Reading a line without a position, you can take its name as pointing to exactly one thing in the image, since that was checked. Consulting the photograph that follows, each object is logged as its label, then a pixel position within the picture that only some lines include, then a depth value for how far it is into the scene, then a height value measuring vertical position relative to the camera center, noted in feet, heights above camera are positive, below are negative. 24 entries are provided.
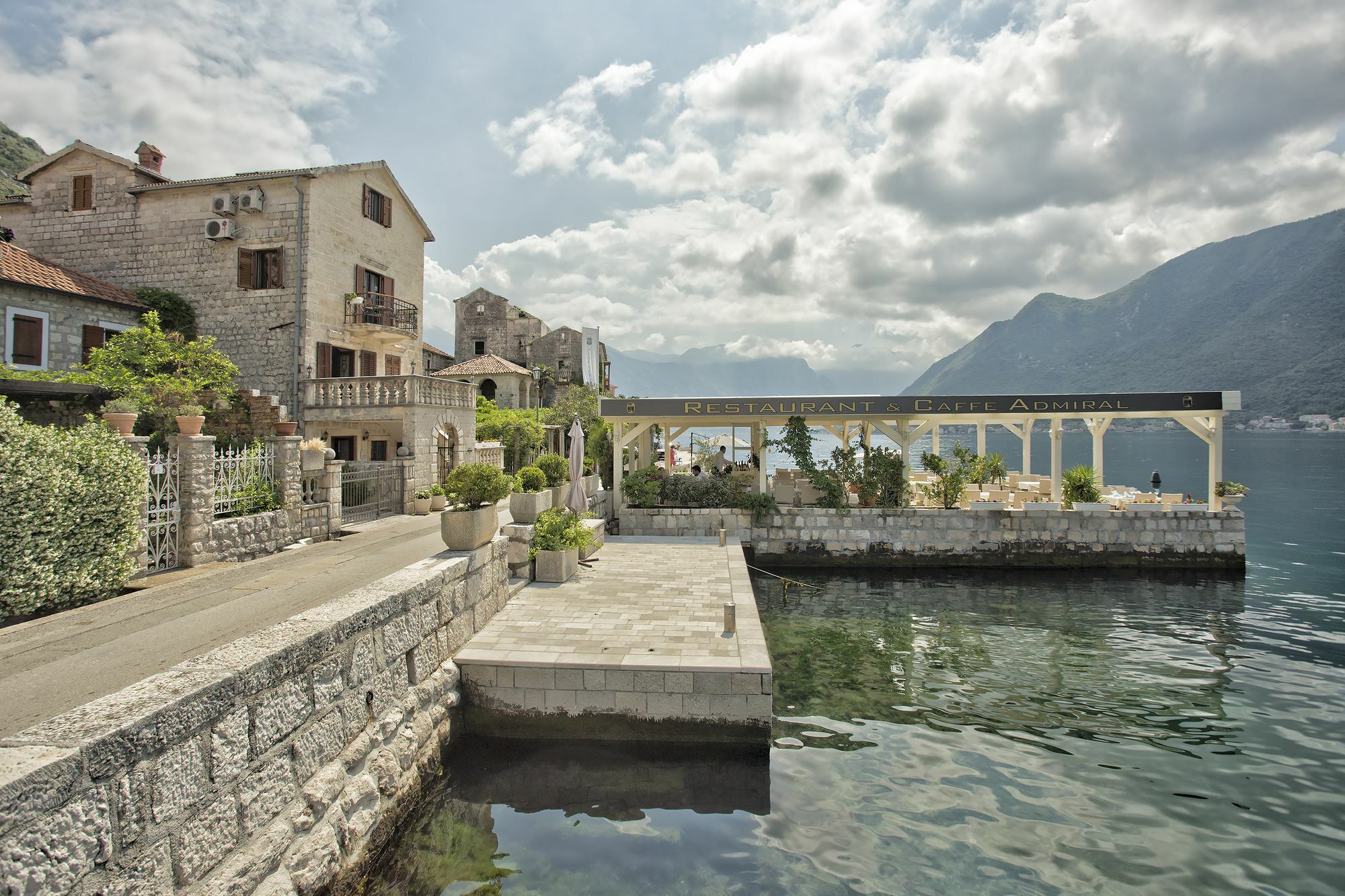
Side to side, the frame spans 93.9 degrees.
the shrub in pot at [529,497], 37.19 -3.11
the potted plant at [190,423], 30.40 +0.89
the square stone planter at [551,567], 36.50 -7.10
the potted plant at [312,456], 38.13 -0.85
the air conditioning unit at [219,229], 61.16 +20.71
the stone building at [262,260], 60.54 +18.37
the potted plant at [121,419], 27.48 +0.93
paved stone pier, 23.63 -8.90
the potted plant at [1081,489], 56.59 -3.52
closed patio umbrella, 42.14 -2.16
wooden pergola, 56.59 +3.37
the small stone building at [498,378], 130.82 +13.90
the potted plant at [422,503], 52.65 -4.96
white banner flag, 61.72 +8.81
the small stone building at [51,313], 48.21 +10.58
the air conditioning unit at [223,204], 60.95 +23.08
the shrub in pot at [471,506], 28.35 -2.89
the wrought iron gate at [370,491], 46.14 -3.73
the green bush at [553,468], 49.78 -1.81
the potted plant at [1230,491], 55.47 -3.44
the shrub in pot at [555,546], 36.55 -5.99
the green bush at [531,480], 39.99 -2.27
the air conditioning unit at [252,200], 60.34 +23.30
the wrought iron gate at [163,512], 28.27 -3.22
